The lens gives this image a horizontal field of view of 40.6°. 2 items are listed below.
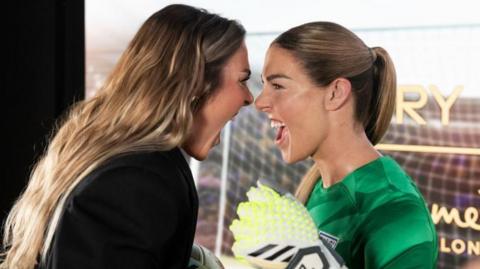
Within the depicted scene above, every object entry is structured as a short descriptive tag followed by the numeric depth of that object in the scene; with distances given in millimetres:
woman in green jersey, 1276
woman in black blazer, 932
